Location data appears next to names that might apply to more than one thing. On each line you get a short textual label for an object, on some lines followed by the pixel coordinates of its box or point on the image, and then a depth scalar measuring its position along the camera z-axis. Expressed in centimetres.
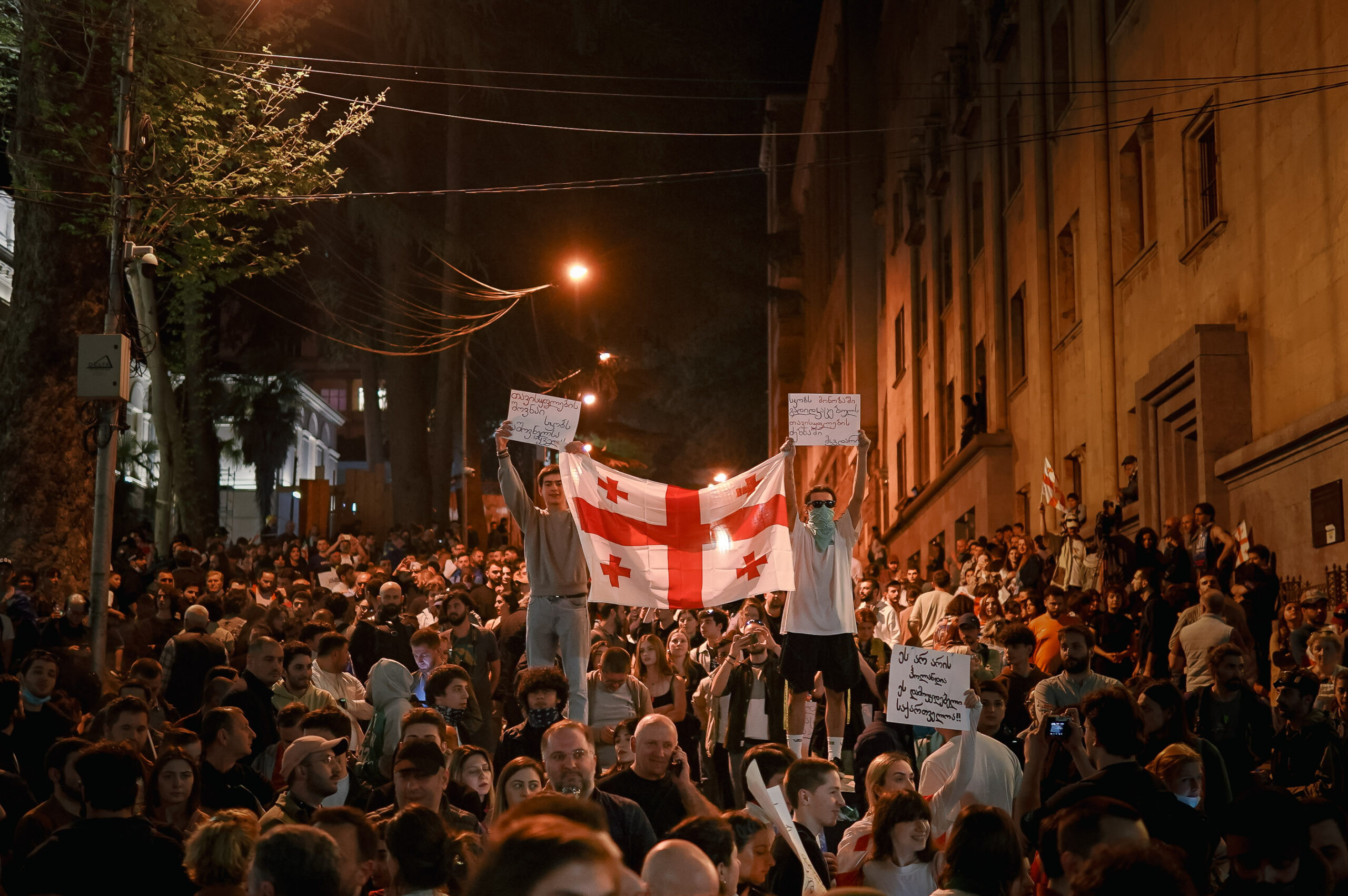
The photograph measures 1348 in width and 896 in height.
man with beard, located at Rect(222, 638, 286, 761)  1086
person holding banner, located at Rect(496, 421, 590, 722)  1236
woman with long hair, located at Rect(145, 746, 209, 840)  800
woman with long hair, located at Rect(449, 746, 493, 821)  841
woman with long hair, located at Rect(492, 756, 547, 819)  765
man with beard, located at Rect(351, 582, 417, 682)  1381
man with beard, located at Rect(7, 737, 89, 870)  763
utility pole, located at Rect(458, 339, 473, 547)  3906
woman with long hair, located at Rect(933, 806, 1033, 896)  543
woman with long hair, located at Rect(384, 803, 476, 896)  579
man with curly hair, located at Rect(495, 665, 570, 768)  991
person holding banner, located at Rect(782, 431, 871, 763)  1183
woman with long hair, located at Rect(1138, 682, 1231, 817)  812
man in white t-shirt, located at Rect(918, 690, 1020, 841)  852
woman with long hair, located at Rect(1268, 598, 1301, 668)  1358
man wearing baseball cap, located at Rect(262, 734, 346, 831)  763
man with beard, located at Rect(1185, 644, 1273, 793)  1060
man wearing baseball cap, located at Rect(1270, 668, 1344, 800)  1033
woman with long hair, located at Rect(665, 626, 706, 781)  1373
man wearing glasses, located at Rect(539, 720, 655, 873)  730
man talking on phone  793
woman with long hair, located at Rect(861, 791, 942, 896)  678
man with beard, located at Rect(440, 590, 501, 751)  1352
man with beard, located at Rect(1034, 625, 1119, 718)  990
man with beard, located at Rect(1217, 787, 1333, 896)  536
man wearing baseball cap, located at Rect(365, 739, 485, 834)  733
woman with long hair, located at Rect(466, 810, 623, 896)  295
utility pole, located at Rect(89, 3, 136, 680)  1795
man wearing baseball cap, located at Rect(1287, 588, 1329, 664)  1339
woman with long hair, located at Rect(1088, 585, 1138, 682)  1475
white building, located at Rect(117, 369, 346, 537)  4847
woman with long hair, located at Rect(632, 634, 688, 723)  1261
